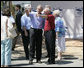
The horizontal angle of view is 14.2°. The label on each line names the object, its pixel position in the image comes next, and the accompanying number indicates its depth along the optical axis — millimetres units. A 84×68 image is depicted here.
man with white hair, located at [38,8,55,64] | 10461
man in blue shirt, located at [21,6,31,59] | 11245
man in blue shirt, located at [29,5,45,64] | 10550
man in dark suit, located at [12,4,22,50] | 11766
